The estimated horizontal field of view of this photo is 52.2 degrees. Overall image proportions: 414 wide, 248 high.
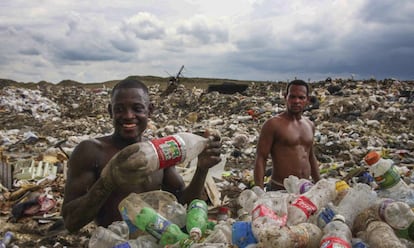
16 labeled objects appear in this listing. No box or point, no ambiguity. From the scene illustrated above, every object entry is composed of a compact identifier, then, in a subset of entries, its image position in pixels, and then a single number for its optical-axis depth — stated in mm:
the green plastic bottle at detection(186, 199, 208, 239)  1787
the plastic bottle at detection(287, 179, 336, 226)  1729
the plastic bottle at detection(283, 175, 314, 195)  2178
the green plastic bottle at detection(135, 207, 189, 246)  1741
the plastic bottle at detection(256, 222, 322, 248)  1493
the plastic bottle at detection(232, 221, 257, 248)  1603
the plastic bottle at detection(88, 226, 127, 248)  1839
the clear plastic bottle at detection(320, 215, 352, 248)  1462
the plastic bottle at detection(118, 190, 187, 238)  1855
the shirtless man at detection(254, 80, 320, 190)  4219
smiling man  2107
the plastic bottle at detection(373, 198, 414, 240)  1667
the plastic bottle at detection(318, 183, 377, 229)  1735
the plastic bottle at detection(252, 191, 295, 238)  1575
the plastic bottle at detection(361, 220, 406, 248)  1508
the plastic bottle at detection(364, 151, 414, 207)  2377
